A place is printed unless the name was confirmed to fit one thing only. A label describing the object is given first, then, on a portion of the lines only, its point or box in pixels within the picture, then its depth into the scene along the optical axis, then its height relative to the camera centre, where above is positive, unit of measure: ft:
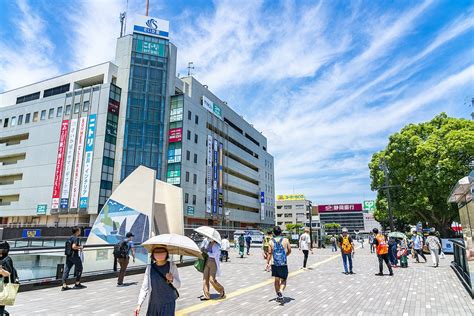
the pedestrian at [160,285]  13.01 -2.36
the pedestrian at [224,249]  57.06 -3.83
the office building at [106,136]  128.98 +39.98
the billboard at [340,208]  437.58 +26.95
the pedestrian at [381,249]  38.86 -2.62
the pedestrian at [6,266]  16.05 -1.91
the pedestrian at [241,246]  70.90 -4.00
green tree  78.54 +16.06
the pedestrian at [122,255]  33.75 -2.81
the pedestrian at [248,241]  79.45 -3.30
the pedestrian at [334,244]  98.53 -5.07
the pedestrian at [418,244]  55.26 -3.00
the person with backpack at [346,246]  40.22 -2.33
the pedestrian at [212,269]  26.02 -3.36
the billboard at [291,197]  355.56 +34.01
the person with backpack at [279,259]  24.68 -2.40
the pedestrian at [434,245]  46.83 -2.65
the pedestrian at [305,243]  47.95 -2.32
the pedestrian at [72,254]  30.63 -2.45
